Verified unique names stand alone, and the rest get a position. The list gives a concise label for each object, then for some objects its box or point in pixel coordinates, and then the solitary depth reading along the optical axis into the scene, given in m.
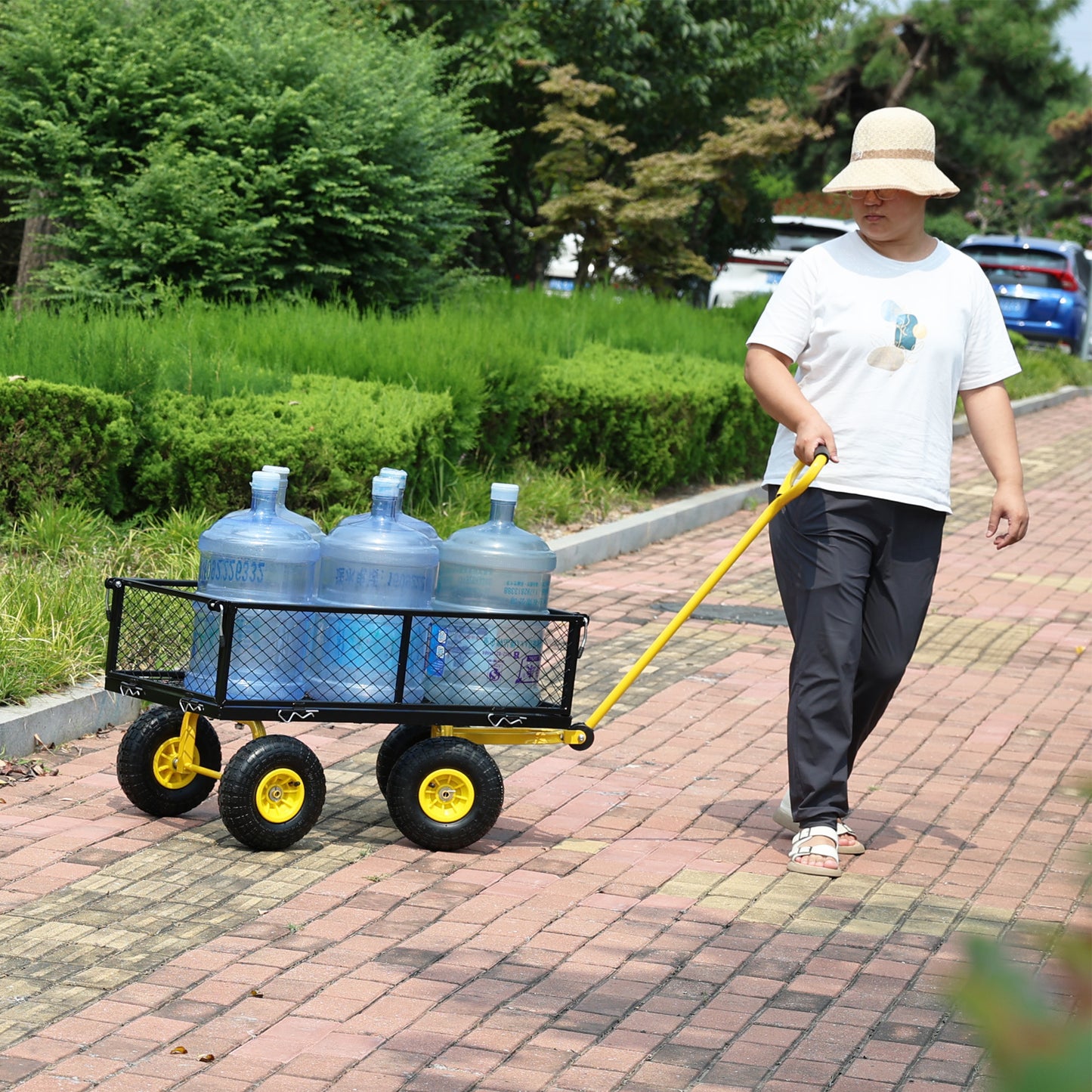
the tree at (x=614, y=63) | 33.46
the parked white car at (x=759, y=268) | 36.16
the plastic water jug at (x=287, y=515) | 8.34
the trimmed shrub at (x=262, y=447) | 13.46
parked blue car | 42.43
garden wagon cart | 7.79
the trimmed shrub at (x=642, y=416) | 18.57
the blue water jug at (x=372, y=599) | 8.08
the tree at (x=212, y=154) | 19.34
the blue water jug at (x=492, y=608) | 8.15
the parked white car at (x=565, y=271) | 33.29
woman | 8.01
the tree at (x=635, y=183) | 30.91
